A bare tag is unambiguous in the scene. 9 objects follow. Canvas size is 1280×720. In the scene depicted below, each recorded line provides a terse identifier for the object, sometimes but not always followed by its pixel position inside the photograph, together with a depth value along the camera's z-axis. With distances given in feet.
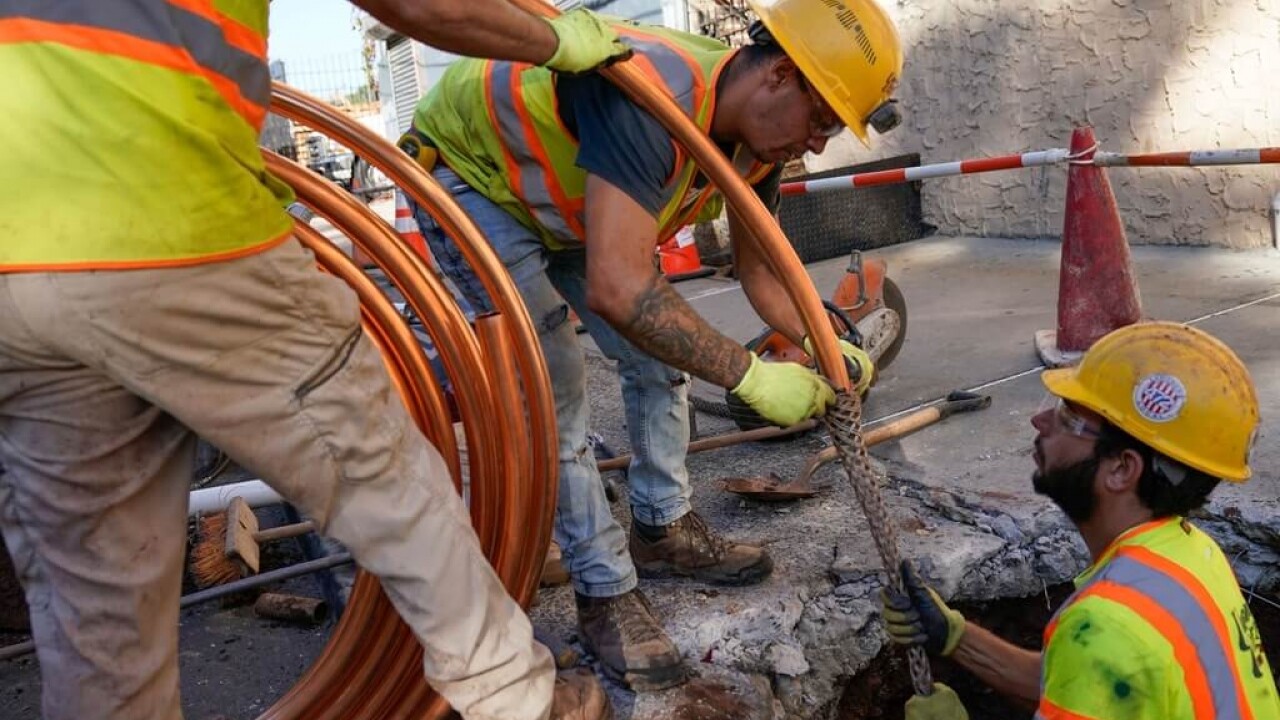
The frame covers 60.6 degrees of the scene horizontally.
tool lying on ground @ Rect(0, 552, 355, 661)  8.73
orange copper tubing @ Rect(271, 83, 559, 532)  7.86
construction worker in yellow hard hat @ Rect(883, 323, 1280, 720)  5.56
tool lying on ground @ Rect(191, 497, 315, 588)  9.72
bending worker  7.51
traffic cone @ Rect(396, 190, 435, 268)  25.03
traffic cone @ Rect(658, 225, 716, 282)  26.27
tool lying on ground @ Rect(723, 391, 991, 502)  11.29
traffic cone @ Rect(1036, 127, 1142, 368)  15.08
